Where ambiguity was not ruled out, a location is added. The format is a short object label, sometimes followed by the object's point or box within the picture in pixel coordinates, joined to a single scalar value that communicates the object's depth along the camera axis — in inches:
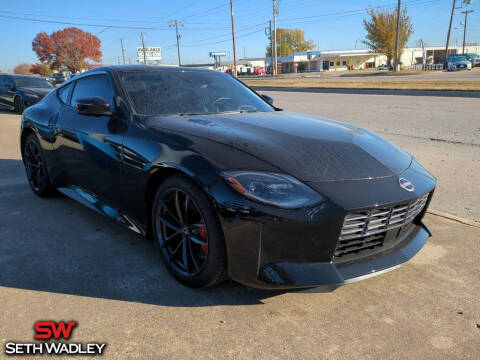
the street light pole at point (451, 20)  2052.2
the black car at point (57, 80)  950.0
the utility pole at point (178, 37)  2806.1
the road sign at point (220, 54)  3253.2
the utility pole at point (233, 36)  1917.2
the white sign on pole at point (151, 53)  3517.5
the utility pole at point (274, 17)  2456.9
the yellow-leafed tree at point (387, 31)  2108.8
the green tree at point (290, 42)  4554.6
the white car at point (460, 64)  1782.7
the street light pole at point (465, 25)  2967.8
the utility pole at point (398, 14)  1646.4
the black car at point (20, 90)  541.3
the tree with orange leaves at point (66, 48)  2544.3
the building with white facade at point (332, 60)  3508.9
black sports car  83.8
